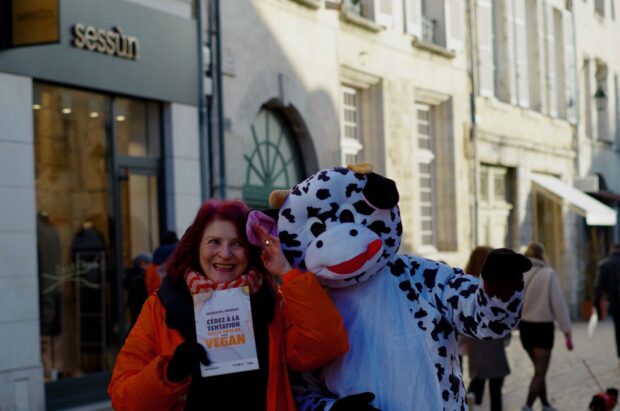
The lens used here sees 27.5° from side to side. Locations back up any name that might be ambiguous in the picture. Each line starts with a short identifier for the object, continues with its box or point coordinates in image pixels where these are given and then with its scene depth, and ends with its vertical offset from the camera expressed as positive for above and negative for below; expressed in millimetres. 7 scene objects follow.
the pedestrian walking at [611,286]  16078 -651
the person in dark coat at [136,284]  11867 -331
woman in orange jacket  4121 -282
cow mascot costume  4121 -185
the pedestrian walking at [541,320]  11234 -741
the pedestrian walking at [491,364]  10492 -1046
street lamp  29688 +3300
